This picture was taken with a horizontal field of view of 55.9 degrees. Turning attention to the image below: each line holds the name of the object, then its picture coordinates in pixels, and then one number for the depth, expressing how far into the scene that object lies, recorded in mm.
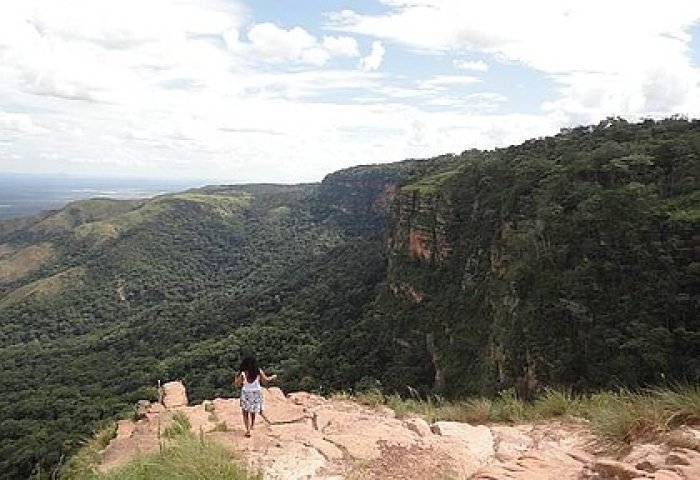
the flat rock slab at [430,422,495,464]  7656
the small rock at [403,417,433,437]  8547
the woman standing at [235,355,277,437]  9055
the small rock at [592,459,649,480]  5609
